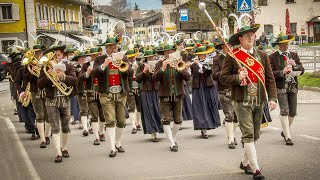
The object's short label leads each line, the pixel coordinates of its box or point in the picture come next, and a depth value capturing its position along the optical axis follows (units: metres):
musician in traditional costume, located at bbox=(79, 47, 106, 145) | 12.31
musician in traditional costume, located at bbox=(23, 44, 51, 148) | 11.60
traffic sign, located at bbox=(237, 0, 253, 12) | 15.14
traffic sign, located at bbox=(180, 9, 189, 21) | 42.28
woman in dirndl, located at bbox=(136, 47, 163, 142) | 12.46
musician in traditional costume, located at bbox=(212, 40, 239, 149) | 10.80
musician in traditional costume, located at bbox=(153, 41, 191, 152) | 11.05
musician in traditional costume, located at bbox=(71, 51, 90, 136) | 13.87
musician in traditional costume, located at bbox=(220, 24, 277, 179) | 7.85
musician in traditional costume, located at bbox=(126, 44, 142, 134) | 14.09
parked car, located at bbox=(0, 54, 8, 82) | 37.71
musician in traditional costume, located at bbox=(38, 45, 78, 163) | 10.23
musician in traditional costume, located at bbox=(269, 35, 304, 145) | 10.57
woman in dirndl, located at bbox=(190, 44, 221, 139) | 12.38
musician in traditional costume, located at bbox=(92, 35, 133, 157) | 10.55
